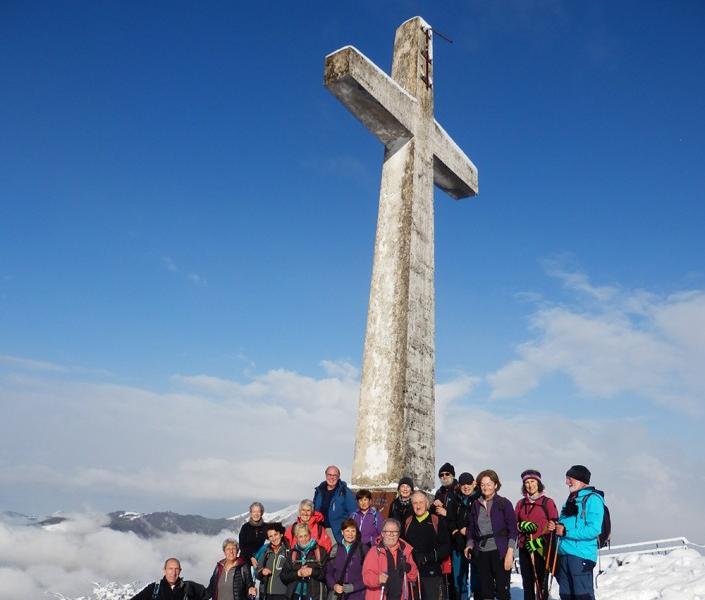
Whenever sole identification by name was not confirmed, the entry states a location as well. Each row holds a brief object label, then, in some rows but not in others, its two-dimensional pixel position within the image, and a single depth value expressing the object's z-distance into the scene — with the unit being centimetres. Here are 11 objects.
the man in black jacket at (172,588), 681
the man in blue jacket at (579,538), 565
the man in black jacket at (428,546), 634
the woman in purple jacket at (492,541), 607
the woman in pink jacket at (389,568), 582
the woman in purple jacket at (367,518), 657
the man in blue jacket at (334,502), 682
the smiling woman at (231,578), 680
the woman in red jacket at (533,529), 626
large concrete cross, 729
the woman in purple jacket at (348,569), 588
